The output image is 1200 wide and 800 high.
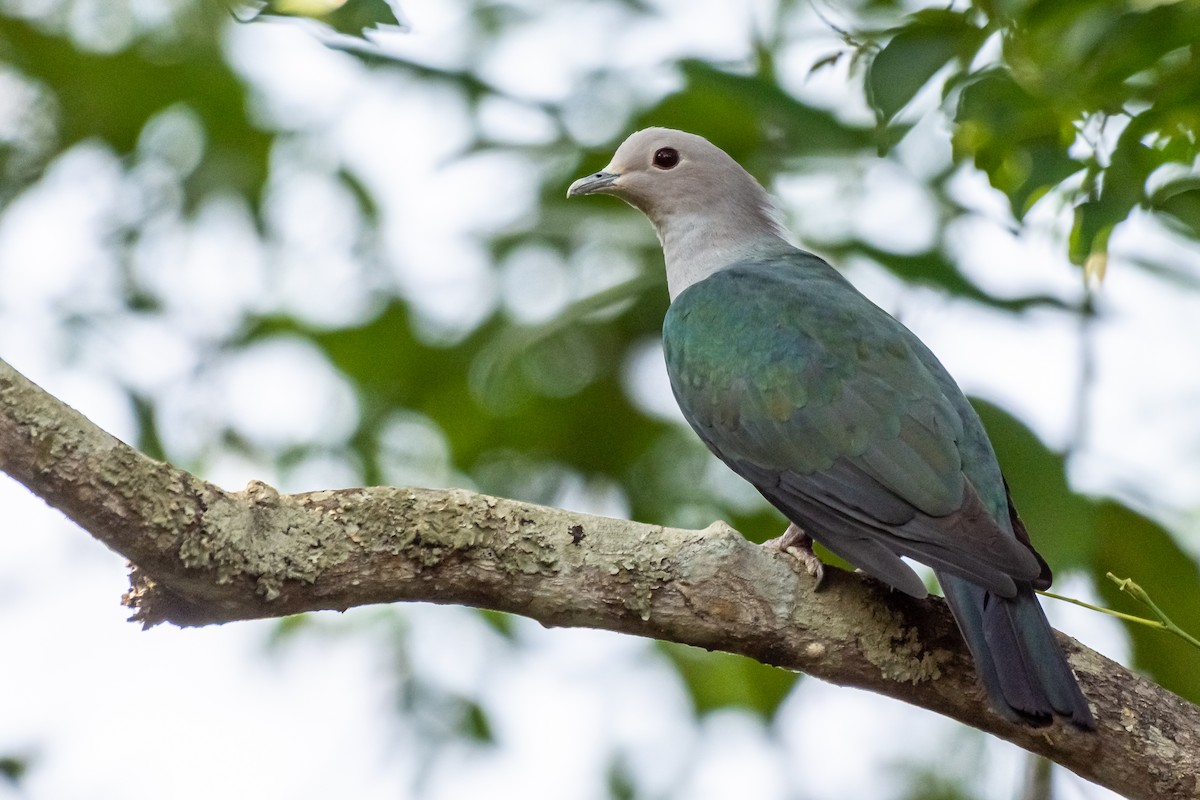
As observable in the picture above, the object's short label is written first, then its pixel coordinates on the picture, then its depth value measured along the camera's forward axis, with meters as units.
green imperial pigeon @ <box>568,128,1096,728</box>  6.76
